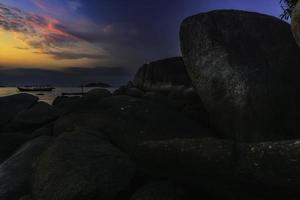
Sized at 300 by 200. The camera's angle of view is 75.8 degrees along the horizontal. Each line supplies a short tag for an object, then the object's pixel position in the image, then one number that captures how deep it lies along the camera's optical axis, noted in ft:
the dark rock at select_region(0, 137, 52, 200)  12.31
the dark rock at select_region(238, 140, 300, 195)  6.82
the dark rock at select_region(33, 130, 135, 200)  10.04
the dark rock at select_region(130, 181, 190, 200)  9.28
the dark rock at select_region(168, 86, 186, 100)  28.57
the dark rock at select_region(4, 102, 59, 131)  21.63
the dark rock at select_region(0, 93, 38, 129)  25.40
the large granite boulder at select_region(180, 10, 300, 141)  14.09
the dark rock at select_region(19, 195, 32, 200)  11.28
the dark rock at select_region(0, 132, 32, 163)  17.19
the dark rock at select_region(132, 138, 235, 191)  7.80
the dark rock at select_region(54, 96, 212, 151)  15.58
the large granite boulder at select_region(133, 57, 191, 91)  67.94
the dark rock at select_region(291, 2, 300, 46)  8.29
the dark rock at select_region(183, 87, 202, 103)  22.79
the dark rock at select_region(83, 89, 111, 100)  20.77
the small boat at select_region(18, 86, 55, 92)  229.94
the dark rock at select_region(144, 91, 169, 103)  21.31
